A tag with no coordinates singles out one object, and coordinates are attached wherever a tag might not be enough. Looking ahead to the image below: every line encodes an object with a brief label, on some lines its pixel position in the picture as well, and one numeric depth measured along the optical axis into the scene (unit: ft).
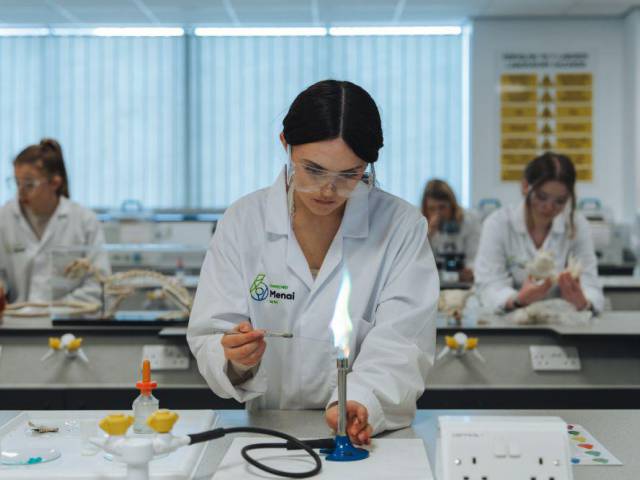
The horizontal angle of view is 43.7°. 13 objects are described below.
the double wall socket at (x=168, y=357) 8.85
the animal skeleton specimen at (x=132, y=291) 9.96
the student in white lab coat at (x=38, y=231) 12.68
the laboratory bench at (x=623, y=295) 14.10
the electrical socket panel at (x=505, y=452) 3.75
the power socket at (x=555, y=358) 8.94
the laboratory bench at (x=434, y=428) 4.43
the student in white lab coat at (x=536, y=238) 10.45
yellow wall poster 23.29
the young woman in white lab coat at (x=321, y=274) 5.42
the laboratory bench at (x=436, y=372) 8.74
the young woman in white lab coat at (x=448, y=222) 15.88
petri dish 4.38
